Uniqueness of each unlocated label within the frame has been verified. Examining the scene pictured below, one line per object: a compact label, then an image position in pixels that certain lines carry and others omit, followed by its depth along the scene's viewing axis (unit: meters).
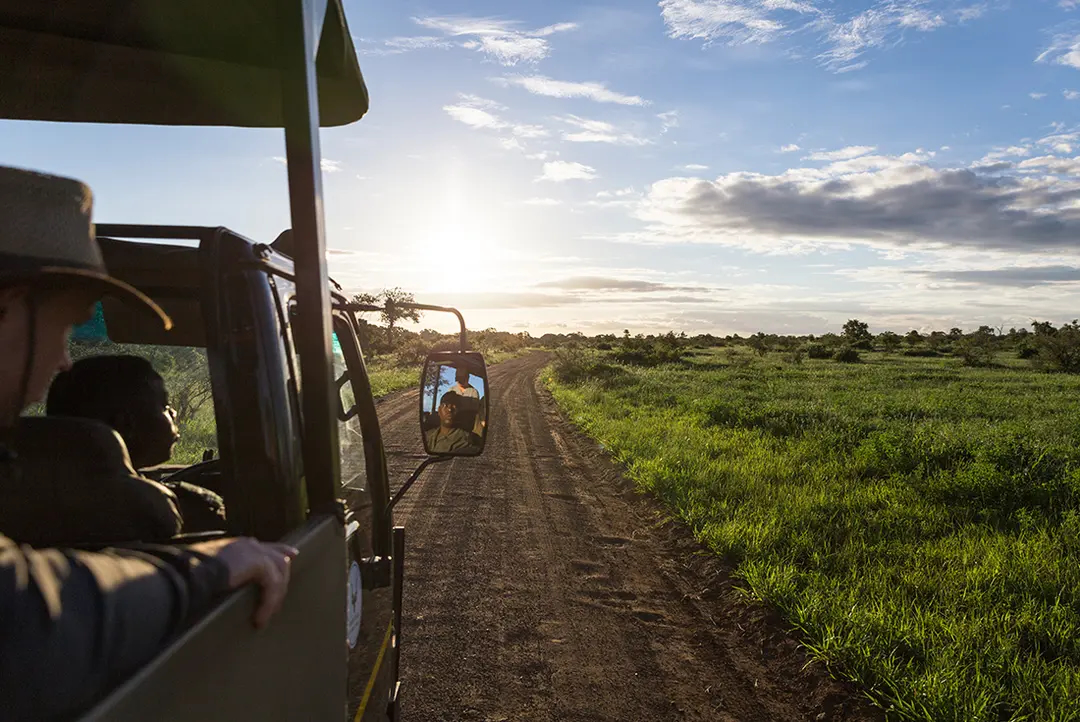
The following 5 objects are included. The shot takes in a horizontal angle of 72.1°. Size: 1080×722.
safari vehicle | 1.26
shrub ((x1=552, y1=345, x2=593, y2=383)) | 27.99
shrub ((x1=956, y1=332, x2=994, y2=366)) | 41.62
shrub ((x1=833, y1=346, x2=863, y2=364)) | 45.81
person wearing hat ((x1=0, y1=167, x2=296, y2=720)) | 0.80
